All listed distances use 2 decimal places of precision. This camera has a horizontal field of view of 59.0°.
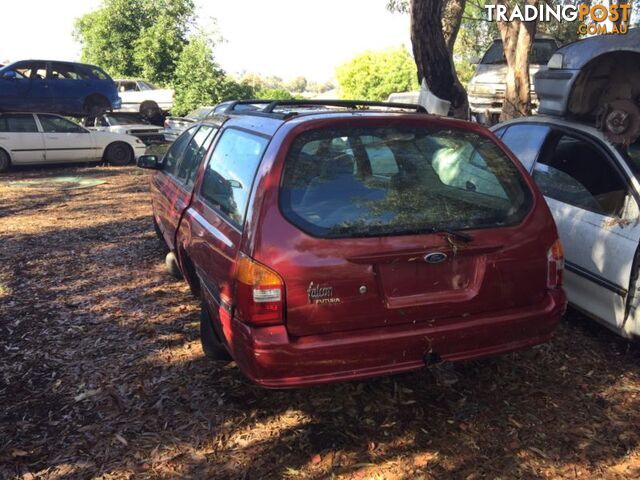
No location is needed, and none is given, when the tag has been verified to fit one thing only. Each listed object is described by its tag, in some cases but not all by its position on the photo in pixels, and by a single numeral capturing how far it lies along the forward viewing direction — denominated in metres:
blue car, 14.10
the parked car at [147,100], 21.41
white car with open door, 3.63
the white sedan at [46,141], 13.38
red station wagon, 2.62
